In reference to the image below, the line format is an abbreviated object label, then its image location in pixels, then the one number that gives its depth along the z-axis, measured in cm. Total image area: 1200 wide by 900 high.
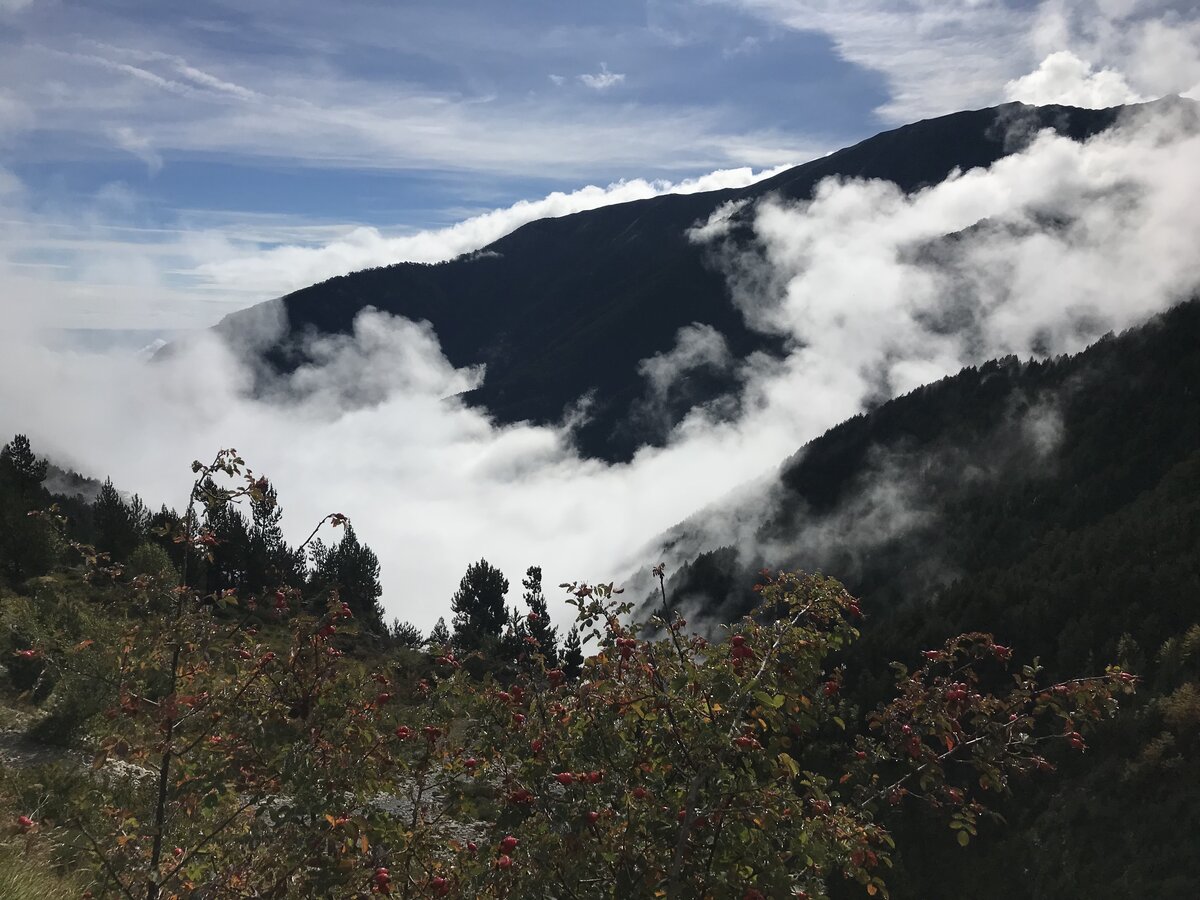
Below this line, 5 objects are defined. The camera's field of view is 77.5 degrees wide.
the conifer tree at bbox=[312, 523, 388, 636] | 6557
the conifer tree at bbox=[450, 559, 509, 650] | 6047
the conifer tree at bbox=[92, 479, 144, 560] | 5203
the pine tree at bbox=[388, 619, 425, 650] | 6506
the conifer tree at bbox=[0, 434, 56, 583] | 3922
